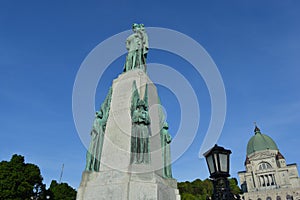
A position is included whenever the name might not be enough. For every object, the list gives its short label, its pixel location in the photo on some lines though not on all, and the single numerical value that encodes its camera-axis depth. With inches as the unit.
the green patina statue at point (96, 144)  426.9
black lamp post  253.6
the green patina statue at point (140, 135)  393.1
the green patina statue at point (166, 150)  452.3
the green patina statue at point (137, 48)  542.0
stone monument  364.5
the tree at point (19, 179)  1236.1
